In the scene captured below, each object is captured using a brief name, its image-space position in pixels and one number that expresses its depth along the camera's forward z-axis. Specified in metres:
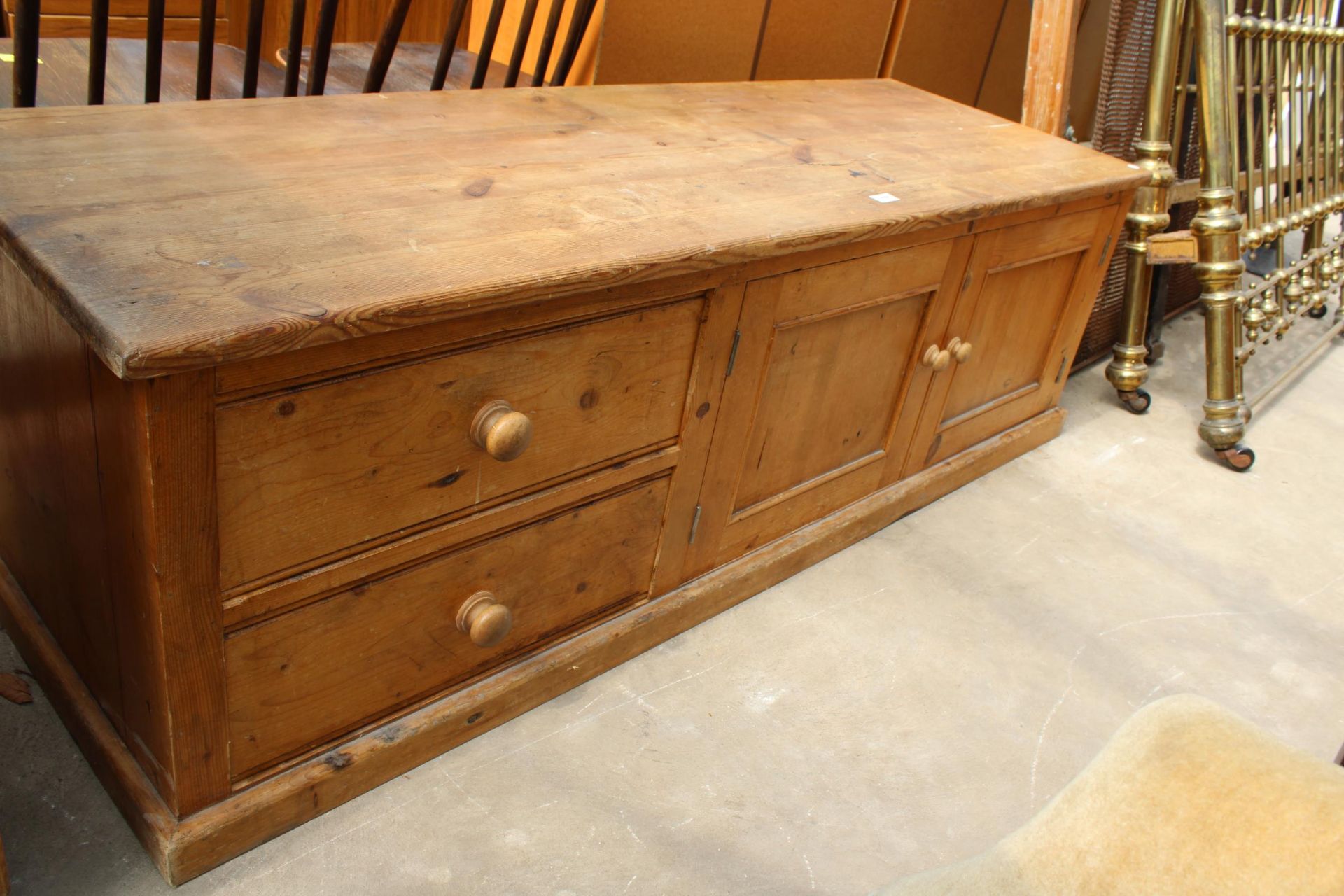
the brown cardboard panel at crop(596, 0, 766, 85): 2.02
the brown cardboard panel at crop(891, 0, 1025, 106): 2.52
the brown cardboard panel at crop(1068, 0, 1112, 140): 2.59
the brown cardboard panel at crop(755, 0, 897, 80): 2.27
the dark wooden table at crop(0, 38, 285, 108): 1.74
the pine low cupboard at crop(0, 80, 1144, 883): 1.03
